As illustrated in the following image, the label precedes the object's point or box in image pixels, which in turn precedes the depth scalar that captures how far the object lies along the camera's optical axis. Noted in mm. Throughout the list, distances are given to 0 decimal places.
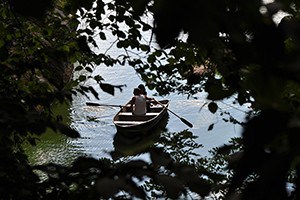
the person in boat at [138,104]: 16915
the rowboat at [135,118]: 18596
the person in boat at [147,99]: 15090
